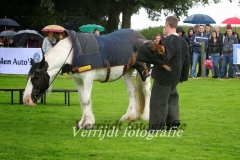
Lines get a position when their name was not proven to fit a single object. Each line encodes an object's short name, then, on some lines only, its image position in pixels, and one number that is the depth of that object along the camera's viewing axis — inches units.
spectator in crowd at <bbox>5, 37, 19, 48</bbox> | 1133.1
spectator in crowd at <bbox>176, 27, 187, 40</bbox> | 1004.9
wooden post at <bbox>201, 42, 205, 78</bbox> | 1023.9
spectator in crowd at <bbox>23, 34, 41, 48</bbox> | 1120.8
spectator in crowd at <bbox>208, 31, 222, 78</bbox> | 1018.1
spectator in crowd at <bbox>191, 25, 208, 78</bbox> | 1034.7
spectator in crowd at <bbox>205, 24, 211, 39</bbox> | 1044.5
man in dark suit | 456.4
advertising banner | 1030.4
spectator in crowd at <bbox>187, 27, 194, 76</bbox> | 1044.3
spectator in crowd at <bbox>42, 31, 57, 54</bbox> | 970.1
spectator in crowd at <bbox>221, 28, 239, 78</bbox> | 1015.6
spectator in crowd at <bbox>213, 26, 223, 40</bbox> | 1017.5
